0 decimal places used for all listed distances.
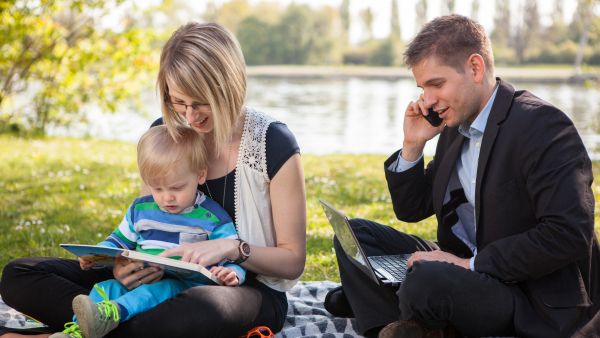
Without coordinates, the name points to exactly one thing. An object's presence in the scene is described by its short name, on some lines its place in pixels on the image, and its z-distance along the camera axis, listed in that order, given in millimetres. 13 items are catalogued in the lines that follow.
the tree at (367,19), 52406
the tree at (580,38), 35438
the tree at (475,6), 50625
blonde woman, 2623
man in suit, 2406
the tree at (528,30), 46156
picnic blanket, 3107
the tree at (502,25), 49469
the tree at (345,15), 50850
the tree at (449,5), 45906
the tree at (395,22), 50812
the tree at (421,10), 51031
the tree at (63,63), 10117
